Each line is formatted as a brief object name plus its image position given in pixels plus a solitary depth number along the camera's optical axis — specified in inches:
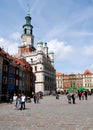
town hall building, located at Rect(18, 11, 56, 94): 1956.1
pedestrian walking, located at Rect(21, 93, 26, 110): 511.3
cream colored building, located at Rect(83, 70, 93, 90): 3019.1
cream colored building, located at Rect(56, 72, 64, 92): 3070.0
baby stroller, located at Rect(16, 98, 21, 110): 511.7
